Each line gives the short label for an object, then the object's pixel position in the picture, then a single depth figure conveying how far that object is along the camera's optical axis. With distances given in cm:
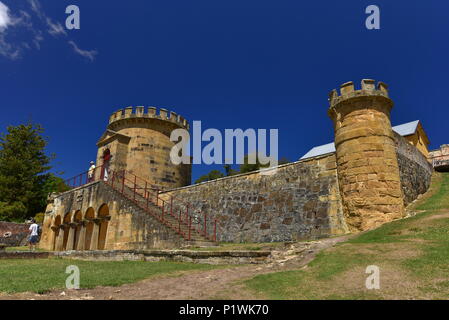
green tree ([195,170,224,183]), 4336
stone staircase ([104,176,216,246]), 1413
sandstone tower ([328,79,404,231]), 1151
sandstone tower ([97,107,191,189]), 2377
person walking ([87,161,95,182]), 2356
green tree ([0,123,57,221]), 3028
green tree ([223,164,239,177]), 4326
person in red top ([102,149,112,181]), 2383
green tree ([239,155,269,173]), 3875
